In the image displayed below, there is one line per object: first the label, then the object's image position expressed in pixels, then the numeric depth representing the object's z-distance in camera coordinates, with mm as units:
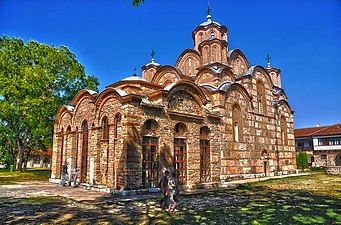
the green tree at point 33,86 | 23406
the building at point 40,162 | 60834
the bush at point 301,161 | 36344
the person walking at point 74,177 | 16562
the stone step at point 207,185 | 15994
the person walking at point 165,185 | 9927
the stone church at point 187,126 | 13883
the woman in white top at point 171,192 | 9430
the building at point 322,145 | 41422
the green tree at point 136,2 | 7928
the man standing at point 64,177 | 17531
